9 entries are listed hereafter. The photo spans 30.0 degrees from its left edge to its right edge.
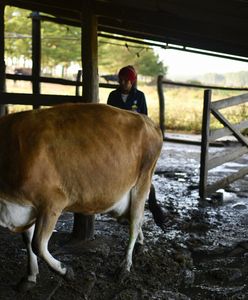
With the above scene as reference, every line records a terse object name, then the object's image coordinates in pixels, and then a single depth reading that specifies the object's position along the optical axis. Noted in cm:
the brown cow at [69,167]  355
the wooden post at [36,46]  957
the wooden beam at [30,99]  470
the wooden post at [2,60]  720
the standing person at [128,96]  542
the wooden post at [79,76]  1210
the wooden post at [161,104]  1300
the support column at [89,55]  494
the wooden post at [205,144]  702
